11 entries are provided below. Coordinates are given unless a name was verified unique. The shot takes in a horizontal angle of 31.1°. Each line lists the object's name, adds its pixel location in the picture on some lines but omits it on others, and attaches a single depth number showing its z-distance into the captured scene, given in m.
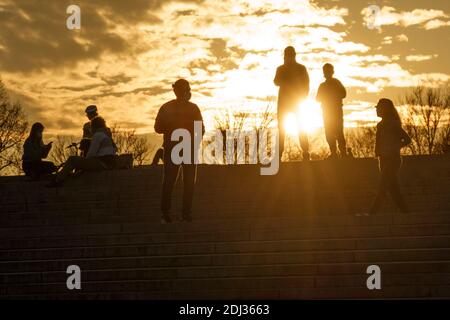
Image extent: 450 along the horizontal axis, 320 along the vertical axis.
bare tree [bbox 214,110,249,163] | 64.69
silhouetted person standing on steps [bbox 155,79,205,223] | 11.30
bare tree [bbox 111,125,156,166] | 76.38
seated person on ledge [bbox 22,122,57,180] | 17.02
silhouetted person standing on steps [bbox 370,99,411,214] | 12.45
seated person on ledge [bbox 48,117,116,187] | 15.72
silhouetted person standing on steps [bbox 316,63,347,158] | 16.58
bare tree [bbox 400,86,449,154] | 59.32
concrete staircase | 8.99
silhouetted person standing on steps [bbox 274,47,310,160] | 15.18
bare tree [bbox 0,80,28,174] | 48.50
